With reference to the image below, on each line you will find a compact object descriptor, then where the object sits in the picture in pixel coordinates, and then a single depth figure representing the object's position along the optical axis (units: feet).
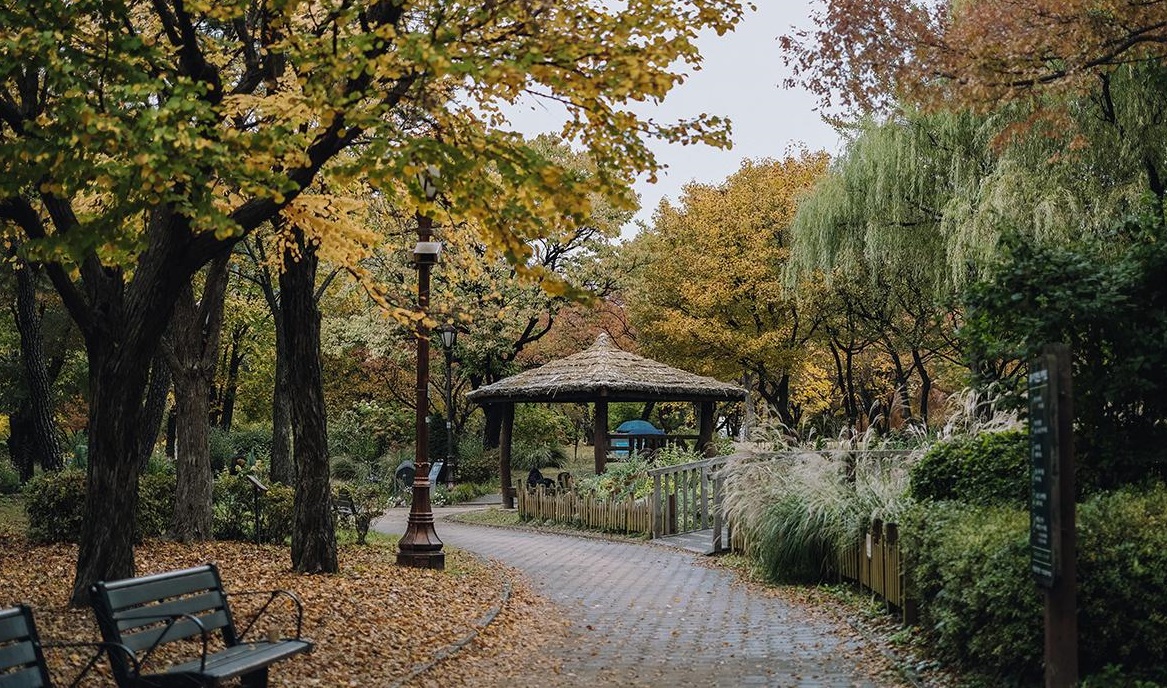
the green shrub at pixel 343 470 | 115.27
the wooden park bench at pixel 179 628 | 18.65
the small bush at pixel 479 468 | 115.24
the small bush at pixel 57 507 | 43.16
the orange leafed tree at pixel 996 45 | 40.37
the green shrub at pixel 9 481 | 81.50
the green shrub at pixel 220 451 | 107.86
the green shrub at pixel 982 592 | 21.02
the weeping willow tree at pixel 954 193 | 52.13
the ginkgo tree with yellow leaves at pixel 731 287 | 109.60
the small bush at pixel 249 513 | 48.21
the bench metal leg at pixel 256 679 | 20.88
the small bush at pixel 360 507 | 50.55
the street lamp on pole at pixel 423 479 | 42.75
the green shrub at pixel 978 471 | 29.71
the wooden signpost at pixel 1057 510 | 18.51
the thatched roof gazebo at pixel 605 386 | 78.54
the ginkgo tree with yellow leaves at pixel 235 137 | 22.49
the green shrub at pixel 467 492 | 104.27
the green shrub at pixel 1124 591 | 19.24
